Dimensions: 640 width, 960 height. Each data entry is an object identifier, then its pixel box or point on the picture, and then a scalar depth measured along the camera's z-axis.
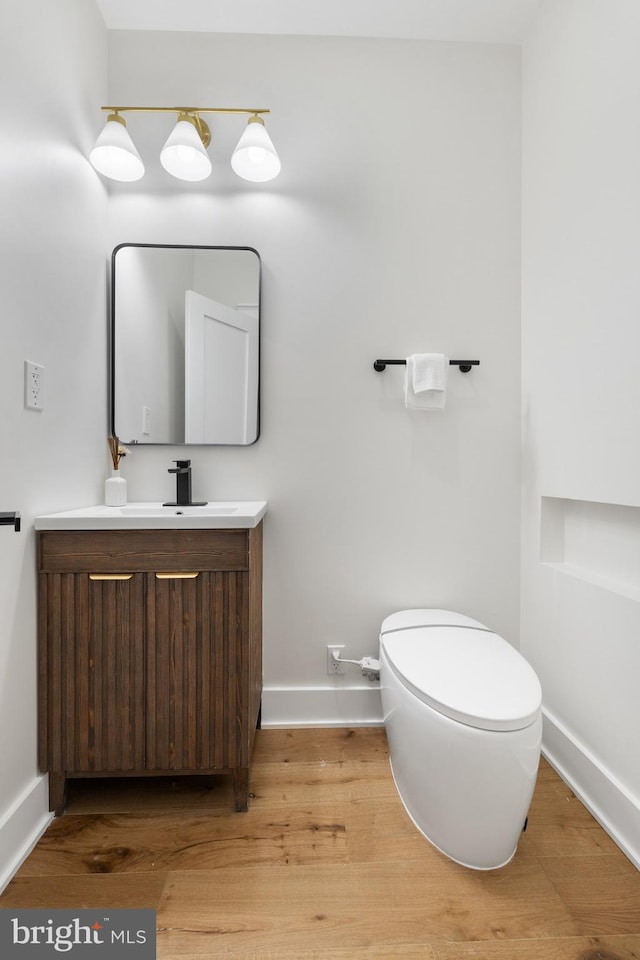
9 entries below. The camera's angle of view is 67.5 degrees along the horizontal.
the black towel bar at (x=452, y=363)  1.78
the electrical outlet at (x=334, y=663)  1.80
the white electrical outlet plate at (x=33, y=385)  1.25
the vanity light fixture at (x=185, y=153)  1.57
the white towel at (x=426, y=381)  1.70
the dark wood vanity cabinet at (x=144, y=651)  1.30
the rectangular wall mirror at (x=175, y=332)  1.78
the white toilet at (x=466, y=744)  1.08
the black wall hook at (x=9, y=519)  0.95
